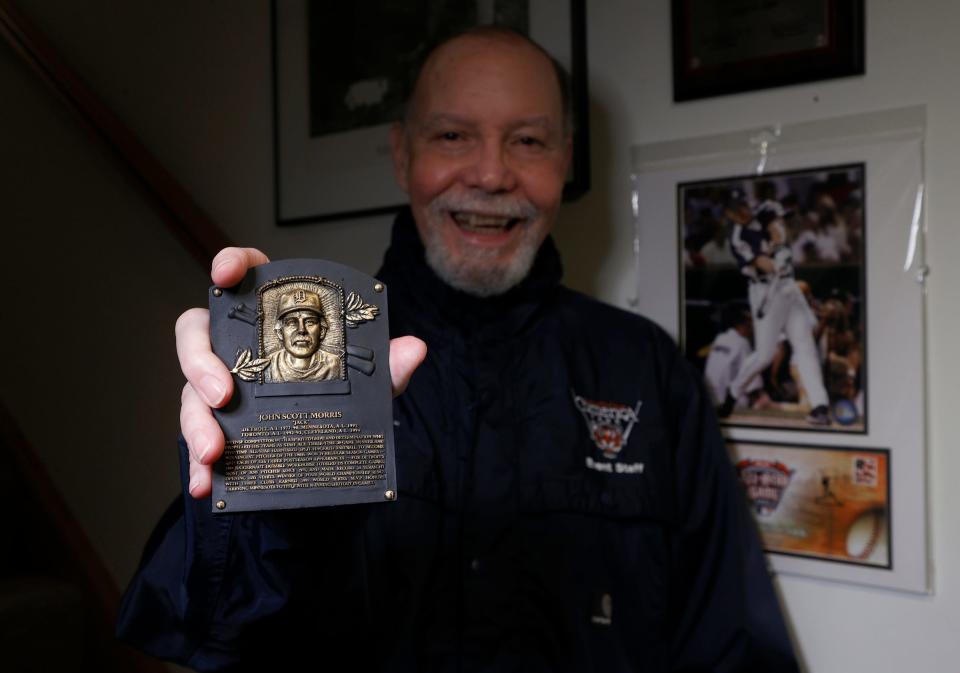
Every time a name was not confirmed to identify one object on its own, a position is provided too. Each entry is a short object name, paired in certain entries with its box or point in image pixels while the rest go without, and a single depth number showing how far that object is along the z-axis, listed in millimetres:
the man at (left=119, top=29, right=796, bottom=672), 965
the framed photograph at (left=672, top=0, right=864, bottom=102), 1071
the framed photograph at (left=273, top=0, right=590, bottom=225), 1441
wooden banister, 1529
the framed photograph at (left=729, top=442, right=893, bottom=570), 1065
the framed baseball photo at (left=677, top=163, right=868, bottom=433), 1077
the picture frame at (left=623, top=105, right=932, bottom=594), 1034
